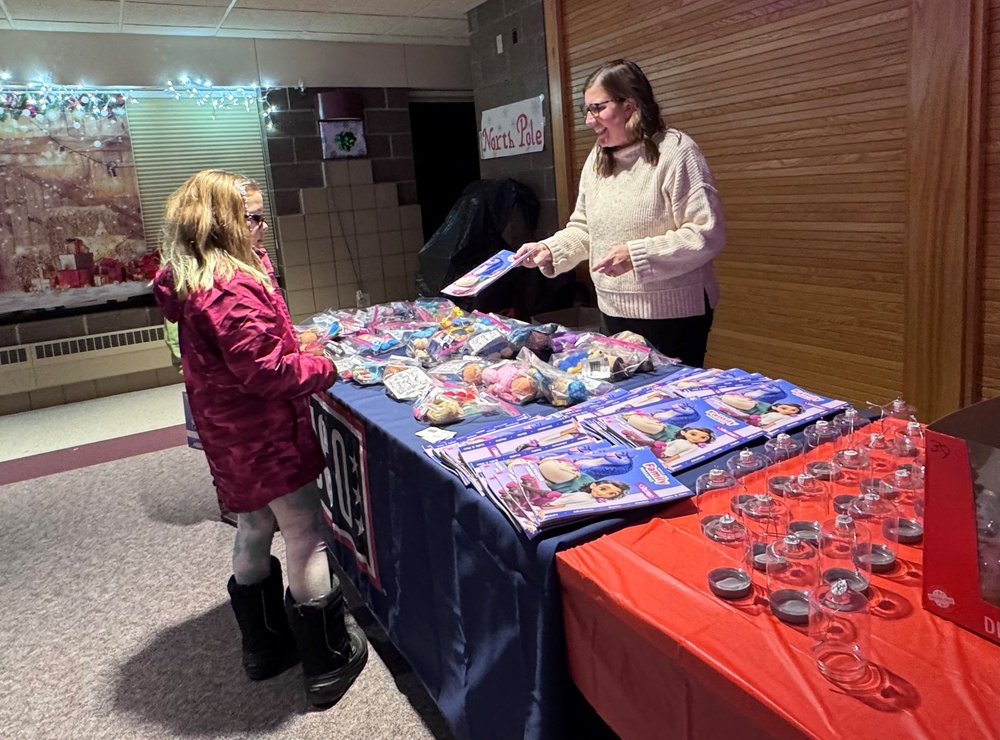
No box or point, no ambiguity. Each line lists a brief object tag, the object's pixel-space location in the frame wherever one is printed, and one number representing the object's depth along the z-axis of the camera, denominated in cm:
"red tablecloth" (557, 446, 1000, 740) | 77
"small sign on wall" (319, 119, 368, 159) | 566
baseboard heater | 500
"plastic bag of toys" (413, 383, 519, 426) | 173
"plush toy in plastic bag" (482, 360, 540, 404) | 180
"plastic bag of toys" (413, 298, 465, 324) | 274
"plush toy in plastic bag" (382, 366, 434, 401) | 193
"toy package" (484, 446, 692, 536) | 119
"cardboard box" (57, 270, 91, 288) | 516
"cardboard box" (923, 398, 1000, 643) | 81
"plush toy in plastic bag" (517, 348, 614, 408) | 177
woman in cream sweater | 211
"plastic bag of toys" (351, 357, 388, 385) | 212
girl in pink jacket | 167
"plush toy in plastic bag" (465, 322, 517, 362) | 214
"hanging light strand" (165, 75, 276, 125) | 530
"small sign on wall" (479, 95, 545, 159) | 477
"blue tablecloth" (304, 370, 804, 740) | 120
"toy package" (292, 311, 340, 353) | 253
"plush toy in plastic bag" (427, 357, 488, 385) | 198
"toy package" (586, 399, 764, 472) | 139
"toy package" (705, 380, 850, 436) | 149
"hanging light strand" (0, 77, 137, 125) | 483
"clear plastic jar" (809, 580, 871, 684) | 82
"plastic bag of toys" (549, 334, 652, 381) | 193
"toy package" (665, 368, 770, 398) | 167
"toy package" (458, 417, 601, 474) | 142
